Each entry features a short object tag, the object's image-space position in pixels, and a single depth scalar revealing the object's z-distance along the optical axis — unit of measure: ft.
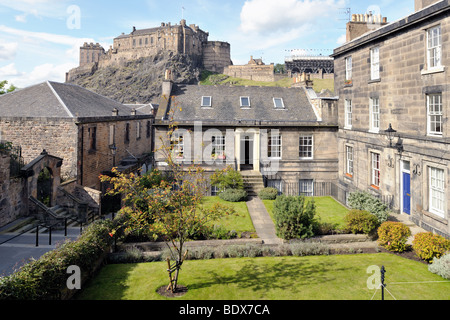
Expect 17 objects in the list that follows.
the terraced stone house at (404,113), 42.75
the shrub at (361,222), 45.14
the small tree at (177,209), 28.94
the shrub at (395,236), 39.47
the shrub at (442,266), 31.91
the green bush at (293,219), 44.19
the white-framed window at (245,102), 84.10
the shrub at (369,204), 48.39
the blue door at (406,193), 50.39
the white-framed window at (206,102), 83.61
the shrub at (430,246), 35.60
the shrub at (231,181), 69.51
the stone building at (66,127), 65.00
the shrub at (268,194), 69.21
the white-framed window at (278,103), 84.19
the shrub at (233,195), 66.69
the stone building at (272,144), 76.69
